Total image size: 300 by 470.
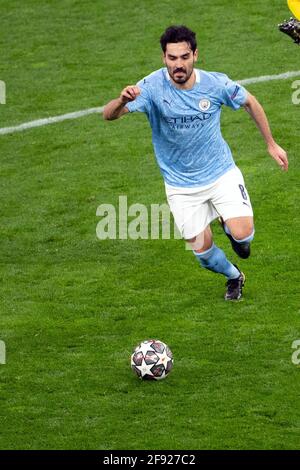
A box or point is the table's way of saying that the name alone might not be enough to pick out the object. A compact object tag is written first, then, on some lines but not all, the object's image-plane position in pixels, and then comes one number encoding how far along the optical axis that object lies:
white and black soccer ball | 11.34
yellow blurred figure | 14.53
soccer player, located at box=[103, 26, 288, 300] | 12.16
